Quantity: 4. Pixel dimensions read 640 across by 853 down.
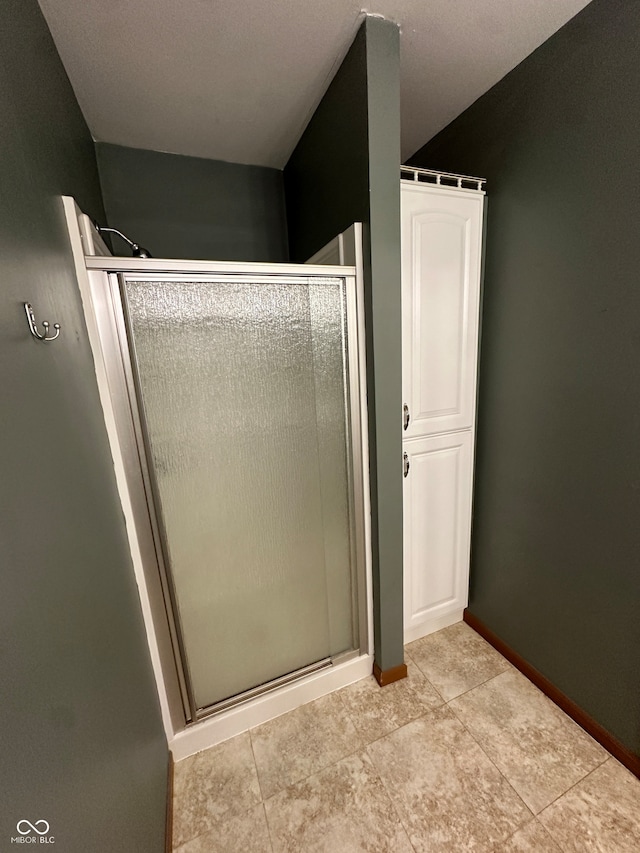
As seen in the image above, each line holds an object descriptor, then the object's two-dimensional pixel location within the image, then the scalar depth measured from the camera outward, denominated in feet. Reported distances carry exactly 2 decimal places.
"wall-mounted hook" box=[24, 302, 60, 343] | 2.14
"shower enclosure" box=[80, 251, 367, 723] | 3.66
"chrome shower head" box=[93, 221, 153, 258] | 4.18
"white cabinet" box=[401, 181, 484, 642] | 4.66
